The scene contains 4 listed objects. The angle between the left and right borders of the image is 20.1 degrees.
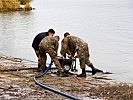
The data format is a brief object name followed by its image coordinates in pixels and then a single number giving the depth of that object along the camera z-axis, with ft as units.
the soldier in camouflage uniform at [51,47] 47.32
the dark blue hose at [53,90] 32.89
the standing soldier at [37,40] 50.28
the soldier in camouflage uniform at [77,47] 49.57
